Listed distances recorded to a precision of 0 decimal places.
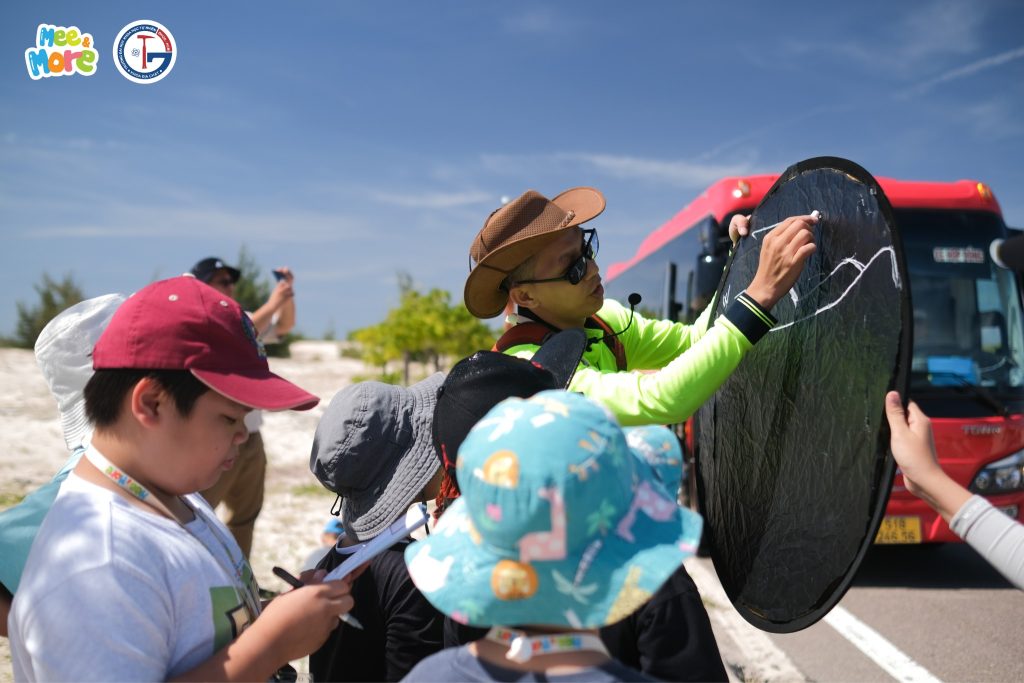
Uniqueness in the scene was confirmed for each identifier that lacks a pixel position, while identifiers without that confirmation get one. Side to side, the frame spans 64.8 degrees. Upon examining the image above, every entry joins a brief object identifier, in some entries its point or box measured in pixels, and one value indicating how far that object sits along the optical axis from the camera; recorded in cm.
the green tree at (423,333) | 2103
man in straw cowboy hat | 197
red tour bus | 544
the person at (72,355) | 252
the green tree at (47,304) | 2388
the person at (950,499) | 156
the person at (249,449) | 475
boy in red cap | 126
